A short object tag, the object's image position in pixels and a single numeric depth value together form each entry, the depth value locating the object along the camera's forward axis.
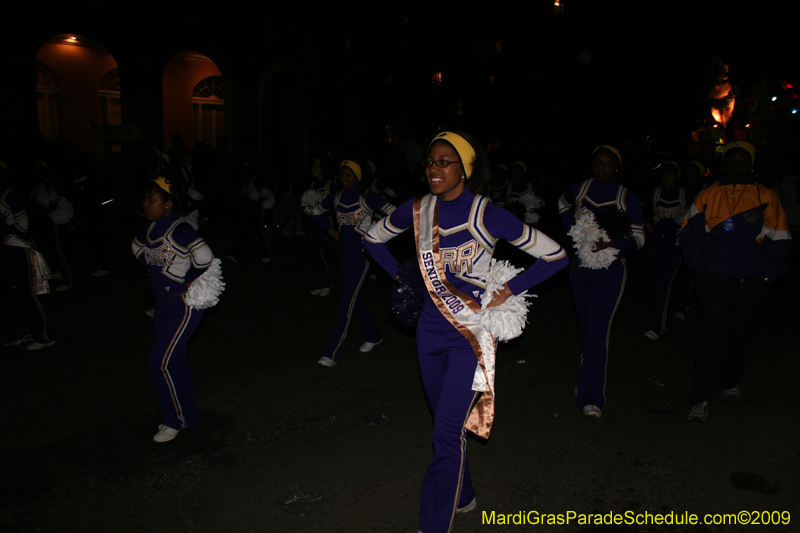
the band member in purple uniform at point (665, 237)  7.53
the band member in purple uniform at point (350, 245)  6.34
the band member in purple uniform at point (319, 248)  9.51
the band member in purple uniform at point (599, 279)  4.95
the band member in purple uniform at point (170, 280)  4.50
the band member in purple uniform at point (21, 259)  6.47
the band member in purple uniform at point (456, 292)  3.18
